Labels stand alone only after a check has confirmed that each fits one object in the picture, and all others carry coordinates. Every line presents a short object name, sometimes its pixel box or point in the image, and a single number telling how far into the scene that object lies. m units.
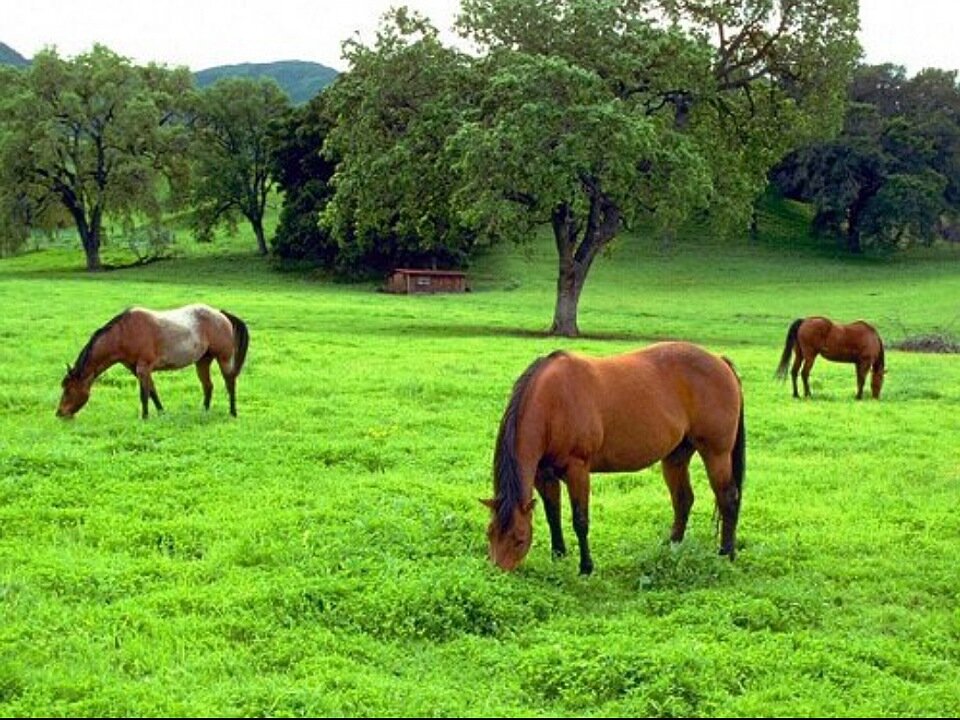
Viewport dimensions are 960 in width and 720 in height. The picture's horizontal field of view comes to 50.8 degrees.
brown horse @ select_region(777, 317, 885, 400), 17.61
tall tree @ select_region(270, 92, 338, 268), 46.97
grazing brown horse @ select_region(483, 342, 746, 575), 7.46
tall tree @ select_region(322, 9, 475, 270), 27.75
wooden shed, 43.00
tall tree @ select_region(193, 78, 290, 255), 51.81
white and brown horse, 12.94
